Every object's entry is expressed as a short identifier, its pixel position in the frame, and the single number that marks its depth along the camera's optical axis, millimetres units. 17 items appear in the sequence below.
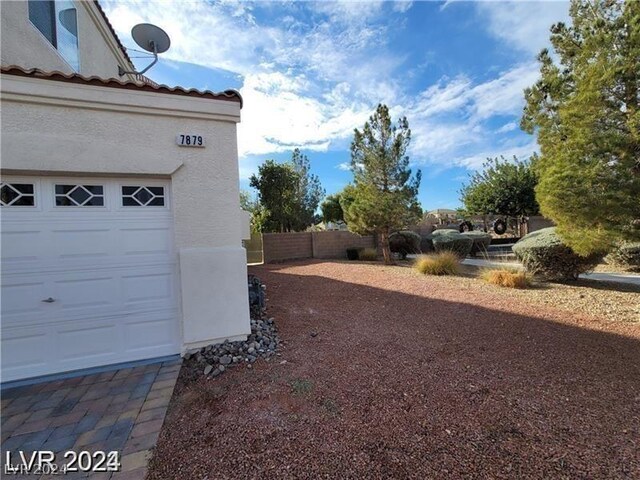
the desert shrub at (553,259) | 7688
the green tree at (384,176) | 11586
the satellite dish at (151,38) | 4984
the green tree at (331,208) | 24656
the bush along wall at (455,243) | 13406
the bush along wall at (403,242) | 15141
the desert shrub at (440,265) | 9609
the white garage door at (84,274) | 3570
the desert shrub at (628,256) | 9492
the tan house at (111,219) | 3549
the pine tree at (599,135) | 4867
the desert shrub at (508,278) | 7496
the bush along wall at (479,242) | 14571
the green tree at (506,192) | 21562
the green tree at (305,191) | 20172
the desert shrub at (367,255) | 15242
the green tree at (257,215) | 17516
